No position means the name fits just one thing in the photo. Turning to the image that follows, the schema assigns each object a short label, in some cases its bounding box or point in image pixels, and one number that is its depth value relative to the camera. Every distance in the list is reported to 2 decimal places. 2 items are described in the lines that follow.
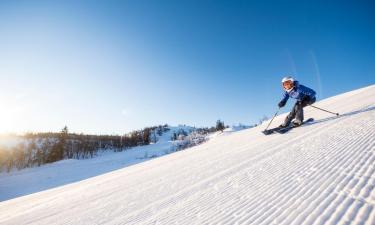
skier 8.38
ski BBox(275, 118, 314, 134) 7.97
